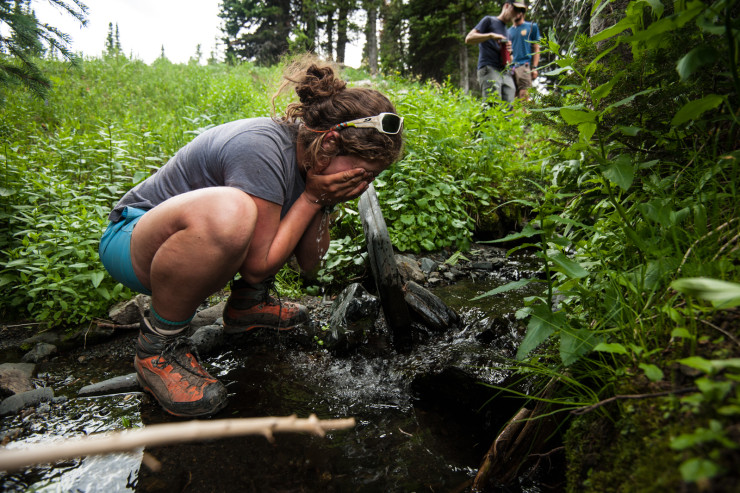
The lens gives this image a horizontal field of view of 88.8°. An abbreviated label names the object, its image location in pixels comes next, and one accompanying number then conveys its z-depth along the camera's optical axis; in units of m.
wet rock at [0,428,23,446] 1.57
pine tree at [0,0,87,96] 2.74
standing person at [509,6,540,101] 6.50
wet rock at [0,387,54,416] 1.77
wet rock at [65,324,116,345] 2.55
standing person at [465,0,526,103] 6.51
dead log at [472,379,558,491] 1.33
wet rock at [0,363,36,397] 1.90
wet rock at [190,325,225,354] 2.38
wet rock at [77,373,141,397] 1.96
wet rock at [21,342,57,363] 2.35
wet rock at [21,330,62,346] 2.51
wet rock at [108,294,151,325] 2.67
